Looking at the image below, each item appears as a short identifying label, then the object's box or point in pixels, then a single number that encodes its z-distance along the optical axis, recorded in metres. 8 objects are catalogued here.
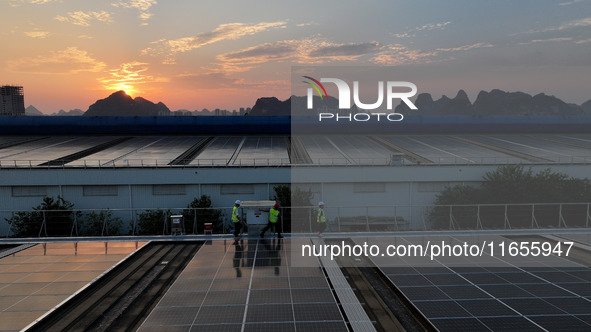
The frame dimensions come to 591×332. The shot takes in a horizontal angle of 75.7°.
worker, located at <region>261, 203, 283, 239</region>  17.06
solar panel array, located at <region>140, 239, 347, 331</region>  9.74
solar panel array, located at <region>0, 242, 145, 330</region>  10.65
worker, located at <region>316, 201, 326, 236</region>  18.09
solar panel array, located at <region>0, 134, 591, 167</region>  35.41
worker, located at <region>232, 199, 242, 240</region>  17.39
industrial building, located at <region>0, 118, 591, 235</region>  31.09
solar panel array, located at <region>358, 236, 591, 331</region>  9.70
